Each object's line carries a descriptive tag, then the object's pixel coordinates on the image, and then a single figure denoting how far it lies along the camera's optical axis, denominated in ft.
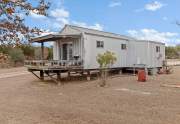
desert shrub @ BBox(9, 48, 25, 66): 65.64
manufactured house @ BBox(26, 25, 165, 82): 34.54
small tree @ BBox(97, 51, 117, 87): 33.17
